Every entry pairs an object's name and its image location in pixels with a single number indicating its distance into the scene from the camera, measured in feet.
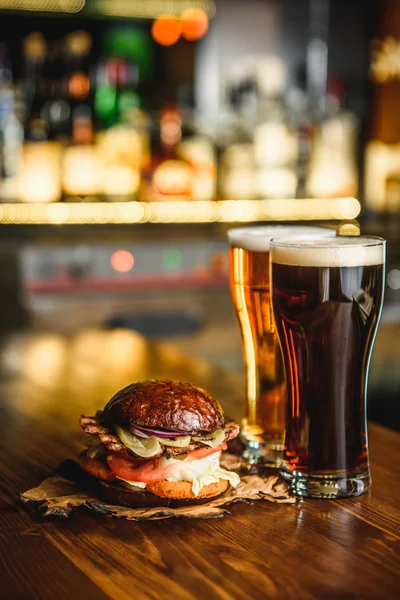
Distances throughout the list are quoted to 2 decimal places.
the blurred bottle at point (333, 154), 12.43
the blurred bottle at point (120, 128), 11.07
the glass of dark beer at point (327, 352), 2.59
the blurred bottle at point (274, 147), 12.07
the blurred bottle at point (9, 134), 10.59
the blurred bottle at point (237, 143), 11.77
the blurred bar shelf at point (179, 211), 10.39
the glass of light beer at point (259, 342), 3.00
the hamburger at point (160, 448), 2.51
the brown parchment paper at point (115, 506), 2.47
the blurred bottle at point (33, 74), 11.30
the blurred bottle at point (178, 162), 11.34
